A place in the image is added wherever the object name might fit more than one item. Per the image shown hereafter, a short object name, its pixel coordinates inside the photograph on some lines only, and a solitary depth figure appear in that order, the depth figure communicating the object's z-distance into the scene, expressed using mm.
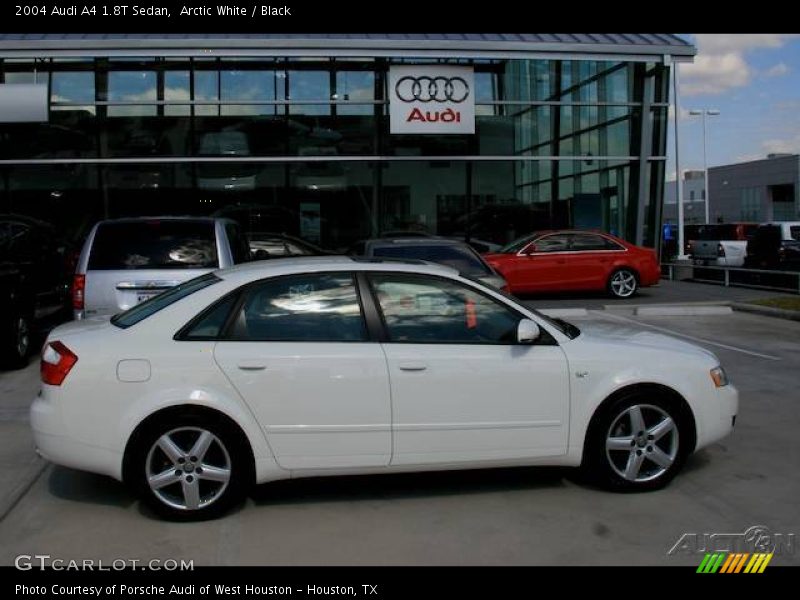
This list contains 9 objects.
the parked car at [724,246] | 23938
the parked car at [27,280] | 9312
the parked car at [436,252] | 10164
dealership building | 18906
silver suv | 7910
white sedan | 4586
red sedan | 15664
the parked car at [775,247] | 20984
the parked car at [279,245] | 15328
